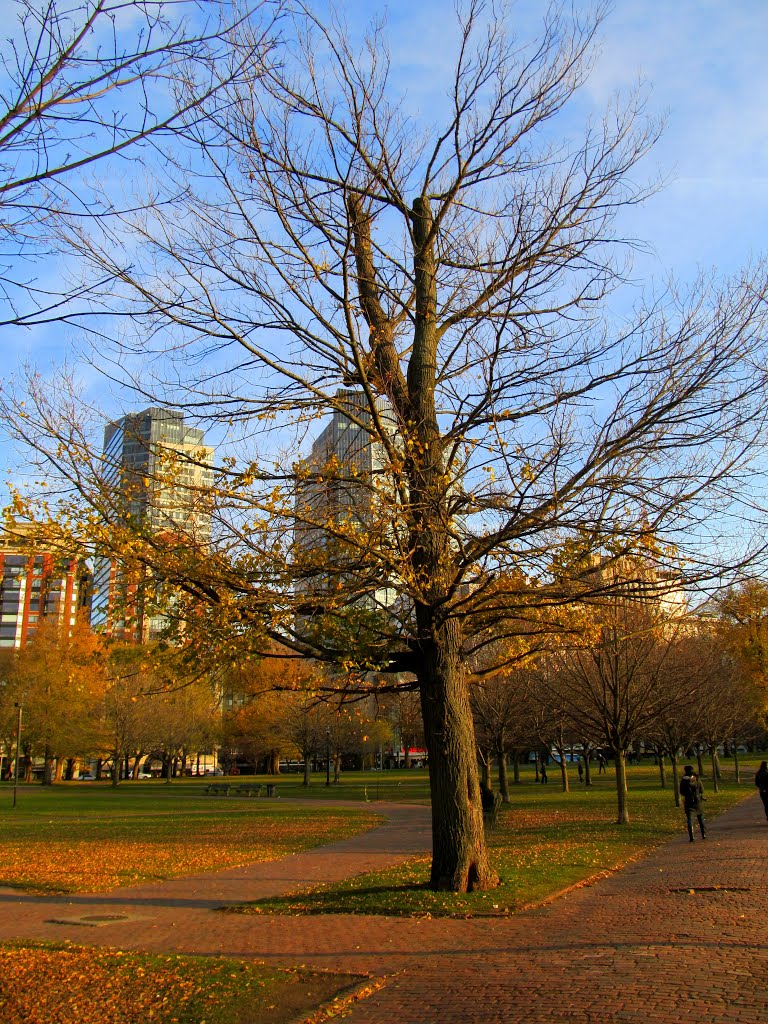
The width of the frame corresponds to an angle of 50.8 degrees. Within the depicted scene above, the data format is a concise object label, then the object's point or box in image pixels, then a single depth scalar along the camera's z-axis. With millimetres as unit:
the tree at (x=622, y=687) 21375
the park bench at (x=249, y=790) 41453
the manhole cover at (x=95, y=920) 9578
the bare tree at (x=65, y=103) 4445
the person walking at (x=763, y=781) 18891
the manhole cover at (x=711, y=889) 10688
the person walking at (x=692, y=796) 17047
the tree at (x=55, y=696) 47969
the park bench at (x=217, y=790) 42753
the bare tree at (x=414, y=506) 8883
